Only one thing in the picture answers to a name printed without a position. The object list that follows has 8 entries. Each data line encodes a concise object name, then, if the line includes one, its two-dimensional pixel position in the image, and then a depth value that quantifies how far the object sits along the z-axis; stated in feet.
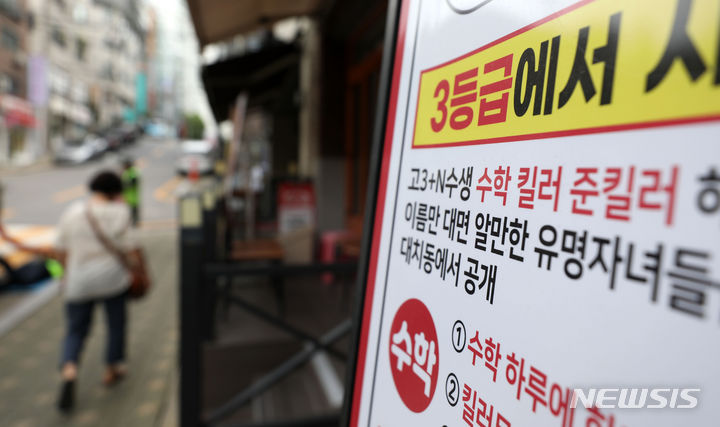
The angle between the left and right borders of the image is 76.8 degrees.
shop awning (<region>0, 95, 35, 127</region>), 82.14
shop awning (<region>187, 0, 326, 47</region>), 14.66
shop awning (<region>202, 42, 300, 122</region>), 21.47
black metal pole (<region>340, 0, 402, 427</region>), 3.47
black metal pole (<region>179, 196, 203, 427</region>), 7.70
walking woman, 11.11
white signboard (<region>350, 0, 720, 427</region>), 1.40
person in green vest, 35.88
